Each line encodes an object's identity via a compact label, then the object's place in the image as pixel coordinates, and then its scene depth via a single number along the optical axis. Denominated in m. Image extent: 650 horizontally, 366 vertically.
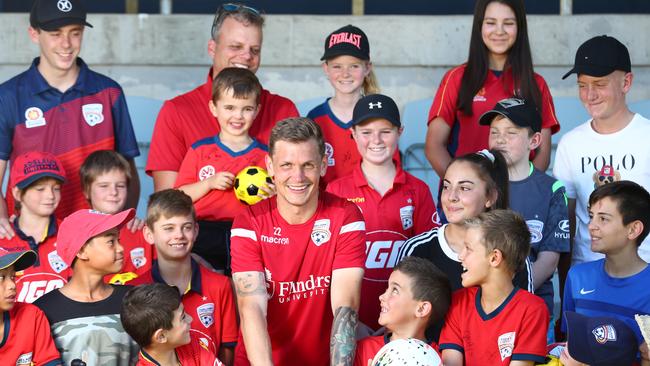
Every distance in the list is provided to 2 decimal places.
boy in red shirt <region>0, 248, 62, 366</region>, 10.78
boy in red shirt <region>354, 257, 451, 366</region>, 10.97
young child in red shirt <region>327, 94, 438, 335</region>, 12.51
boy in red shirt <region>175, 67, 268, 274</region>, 12.64
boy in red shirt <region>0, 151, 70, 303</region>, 12.54
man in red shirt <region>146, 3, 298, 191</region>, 13.36
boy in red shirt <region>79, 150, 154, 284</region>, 12.96
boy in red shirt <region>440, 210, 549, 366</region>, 10.66
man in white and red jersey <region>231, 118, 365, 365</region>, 11.04
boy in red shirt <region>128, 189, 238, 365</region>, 11.78
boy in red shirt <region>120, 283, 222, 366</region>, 10.67
